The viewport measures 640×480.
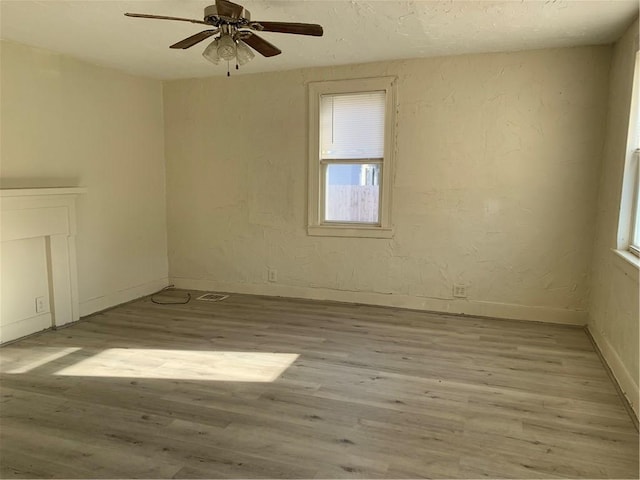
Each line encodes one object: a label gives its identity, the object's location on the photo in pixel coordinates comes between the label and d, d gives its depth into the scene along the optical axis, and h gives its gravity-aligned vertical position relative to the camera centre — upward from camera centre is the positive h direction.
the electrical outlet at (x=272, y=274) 5.23 -1.05
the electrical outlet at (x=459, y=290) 4.52 -1.04
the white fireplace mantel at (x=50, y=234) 3.67 -0.47
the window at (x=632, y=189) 3.18 +0.01
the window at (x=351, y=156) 4.62 +0.30
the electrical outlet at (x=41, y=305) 3.99 -1.12
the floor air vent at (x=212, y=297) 5.08 -1.32
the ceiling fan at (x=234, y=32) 2.47 +0.88
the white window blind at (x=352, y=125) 4.65 +0.62
